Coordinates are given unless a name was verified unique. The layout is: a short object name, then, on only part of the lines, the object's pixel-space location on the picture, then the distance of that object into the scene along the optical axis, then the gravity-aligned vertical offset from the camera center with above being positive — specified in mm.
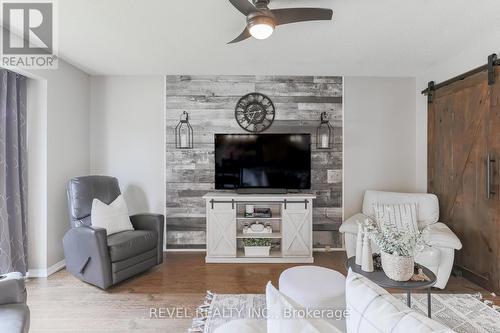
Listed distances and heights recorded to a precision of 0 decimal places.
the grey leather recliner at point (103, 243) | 2627 -827
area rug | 2102 -1272
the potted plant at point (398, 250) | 1777 -590
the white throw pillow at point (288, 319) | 764 -461
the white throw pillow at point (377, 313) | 680 -416
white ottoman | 1771 -864
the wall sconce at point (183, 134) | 3883 +436
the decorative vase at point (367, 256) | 1937 -679
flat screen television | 3627 +78
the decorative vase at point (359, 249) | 2021 -651
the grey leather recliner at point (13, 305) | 1341 -778
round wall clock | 3875 +766
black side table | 1754 -795
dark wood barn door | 2621 -47
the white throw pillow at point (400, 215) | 3072 -604
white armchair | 2617 -716
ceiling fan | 1756 +1043
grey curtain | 2697 -94
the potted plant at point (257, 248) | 3475 -1101
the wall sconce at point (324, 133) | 3877 +448
